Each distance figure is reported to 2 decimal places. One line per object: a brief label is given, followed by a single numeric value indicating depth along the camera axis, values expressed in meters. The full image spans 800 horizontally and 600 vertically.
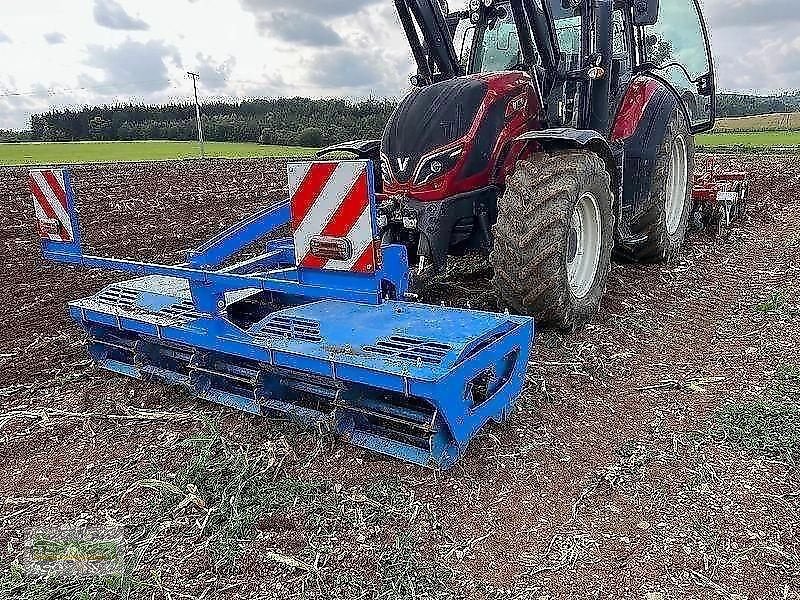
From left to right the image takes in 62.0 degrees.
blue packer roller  2.94
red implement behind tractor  7.74
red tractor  4.16
